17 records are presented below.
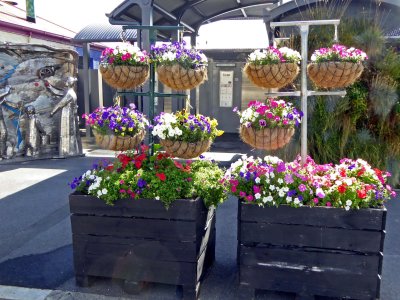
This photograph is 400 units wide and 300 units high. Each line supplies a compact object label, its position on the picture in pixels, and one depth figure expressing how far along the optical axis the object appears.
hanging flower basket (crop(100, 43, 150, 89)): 3.38
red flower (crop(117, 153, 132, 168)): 3.53
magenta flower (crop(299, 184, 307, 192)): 3.00
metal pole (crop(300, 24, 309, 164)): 3.46
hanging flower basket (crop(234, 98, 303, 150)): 3.09
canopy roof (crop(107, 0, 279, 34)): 8.09
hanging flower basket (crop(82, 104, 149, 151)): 3.34
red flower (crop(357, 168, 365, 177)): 3.40
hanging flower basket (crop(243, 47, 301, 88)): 3.26
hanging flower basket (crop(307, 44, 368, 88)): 3.33
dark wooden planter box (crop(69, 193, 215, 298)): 3.09
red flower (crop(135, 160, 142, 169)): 3.47
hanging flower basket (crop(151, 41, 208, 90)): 3.25
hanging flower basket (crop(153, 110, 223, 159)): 3.15
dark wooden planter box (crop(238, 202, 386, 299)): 2.95
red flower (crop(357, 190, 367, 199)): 2.95
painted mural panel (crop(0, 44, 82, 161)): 8.31
